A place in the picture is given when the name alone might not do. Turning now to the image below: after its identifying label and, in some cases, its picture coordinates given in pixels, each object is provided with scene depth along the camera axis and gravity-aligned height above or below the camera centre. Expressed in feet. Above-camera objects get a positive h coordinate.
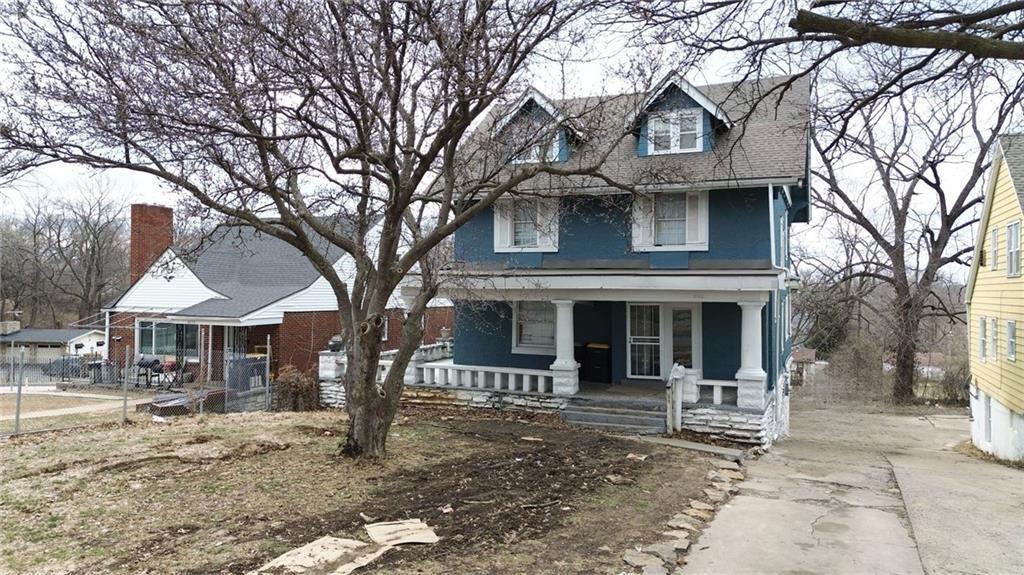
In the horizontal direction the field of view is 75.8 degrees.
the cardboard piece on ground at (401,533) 19.26 -6.47
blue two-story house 41.96 +3.40
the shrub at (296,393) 53.62 -6.17
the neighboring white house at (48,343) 110.32 -4.30
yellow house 52.65 +0.67
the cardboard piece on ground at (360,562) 16.84 -6.45
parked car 79.20 -6.13
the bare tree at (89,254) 143.84 +15.13
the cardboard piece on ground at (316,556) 16.88 -6.39
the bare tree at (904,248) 93.15 +10.74
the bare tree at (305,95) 25.96 +9.29
